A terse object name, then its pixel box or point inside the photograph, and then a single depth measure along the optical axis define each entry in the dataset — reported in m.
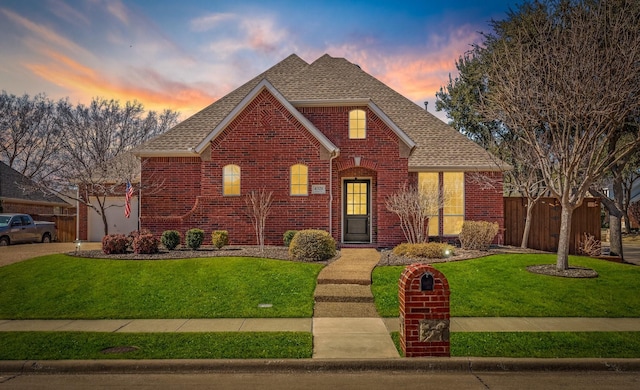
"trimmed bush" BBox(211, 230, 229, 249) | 16.48
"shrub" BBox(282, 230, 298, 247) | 16.89
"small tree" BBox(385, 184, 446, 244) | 17.36
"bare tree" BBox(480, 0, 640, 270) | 12.54
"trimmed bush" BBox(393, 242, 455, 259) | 15.29
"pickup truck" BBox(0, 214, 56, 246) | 22.31
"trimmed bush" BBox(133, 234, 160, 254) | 15.43
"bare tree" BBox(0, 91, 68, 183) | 40.56
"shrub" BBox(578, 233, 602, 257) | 18.77
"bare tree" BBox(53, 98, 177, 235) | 22.86
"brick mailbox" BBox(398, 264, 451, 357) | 7.12
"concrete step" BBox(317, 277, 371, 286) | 11.85
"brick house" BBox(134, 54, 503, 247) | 17.97
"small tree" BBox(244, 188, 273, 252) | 17.15
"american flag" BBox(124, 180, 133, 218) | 18.33
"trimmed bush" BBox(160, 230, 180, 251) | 16.36
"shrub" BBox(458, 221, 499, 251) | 17.03
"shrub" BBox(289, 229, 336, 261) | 14.52
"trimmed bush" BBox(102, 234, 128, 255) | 15.55
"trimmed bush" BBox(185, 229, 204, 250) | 16.27
